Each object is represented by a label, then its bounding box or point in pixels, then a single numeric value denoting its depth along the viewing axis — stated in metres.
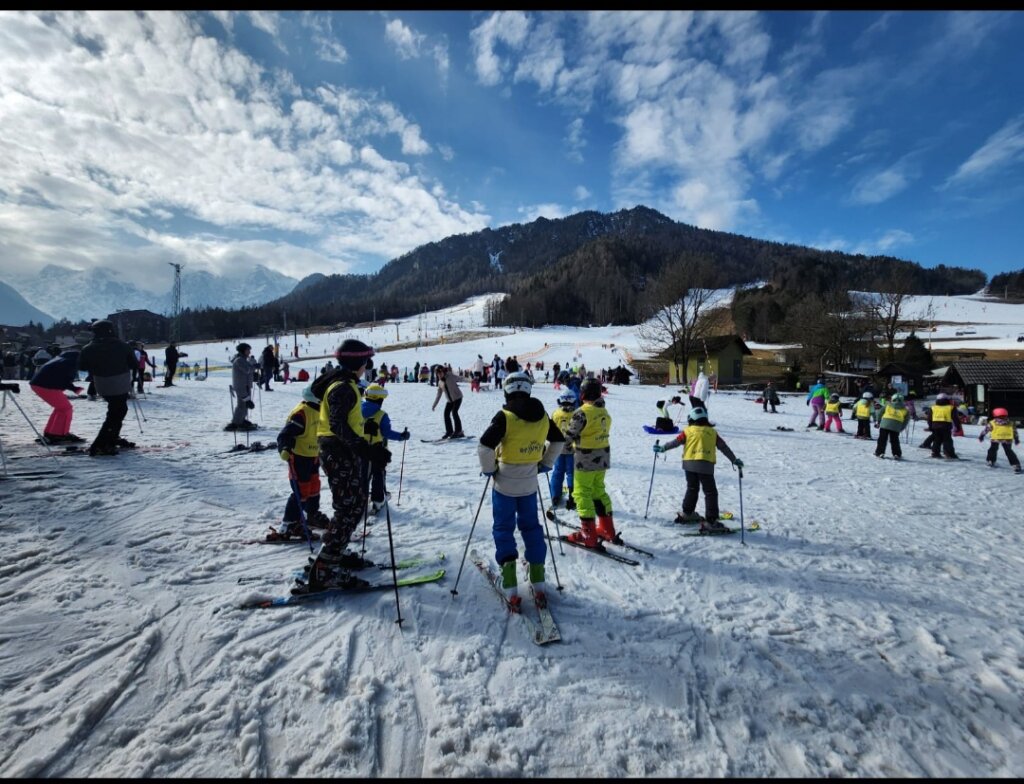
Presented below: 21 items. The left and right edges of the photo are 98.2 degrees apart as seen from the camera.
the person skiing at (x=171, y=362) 19.75
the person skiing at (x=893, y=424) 11.82
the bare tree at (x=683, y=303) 39.44
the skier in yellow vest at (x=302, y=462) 5.18
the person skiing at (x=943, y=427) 11.79
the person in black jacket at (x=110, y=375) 8.35
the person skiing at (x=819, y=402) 16.61
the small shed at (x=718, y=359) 40.97
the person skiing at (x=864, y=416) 14.70
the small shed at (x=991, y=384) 30.27
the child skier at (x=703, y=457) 6.21
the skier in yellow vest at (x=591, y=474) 5.54
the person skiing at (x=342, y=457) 4.20
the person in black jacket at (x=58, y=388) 8.27
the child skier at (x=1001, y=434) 10.90
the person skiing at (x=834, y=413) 16.02
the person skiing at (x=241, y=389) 11.52
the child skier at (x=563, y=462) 6.72
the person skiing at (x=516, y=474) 4.09
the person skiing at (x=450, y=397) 12.15
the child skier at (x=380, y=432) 5.62
